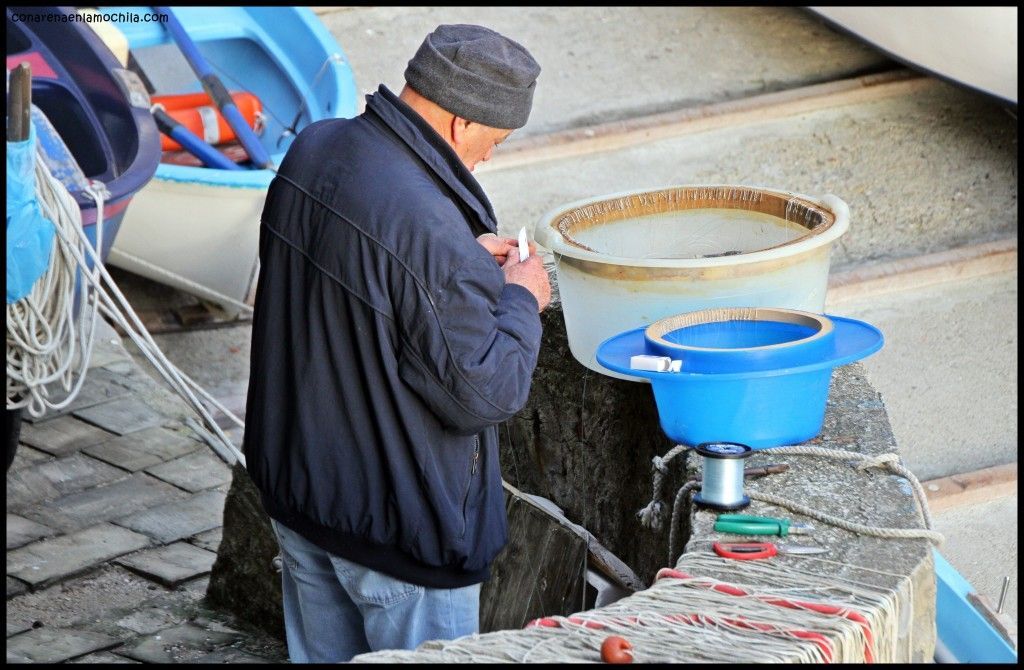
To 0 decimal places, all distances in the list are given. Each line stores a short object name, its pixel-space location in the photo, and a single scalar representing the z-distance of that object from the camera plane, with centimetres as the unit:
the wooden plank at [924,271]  1423
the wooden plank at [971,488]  1180
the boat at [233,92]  1298
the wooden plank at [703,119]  1625
